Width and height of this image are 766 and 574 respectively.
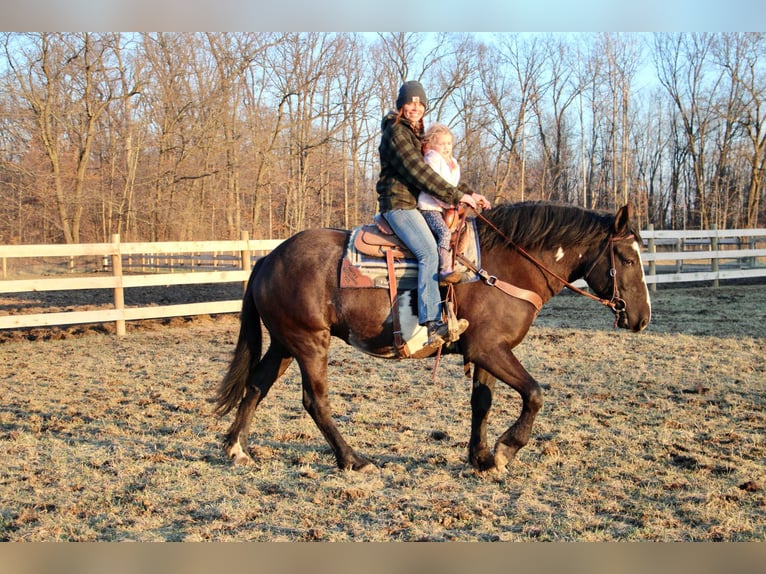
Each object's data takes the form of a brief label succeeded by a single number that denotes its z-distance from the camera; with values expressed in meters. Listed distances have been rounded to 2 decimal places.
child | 4.58
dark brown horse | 4.57
